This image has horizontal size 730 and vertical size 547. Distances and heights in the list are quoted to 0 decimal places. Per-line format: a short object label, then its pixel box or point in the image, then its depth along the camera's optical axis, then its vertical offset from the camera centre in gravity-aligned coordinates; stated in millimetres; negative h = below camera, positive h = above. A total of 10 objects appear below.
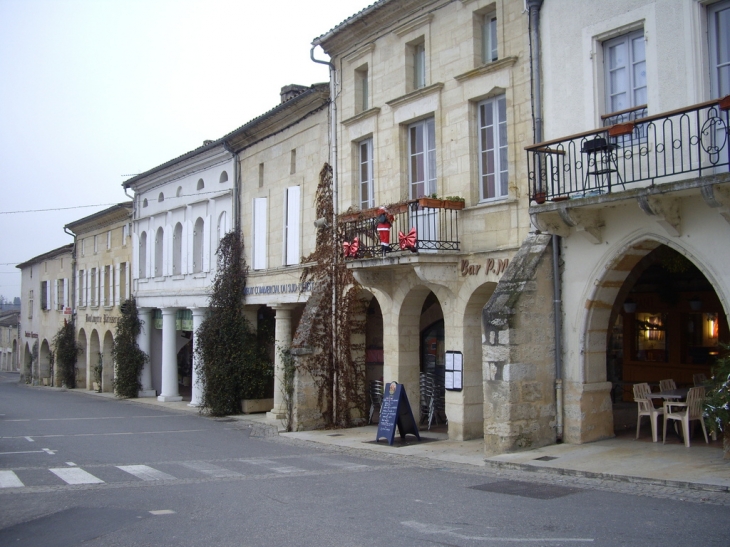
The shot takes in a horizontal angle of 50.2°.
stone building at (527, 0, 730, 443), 9672 +2186
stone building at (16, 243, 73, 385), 40750 +1214
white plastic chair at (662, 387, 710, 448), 10742 -1261
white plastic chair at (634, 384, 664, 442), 11289 -1257
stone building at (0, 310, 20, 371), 62962 -1019
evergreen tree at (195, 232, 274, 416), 21469 -610
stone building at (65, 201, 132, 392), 32312 +1958
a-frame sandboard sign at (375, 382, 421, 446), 13609 -1594
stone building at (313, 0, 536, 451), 11664 +2479
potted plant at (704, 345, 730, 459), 8961 -928
